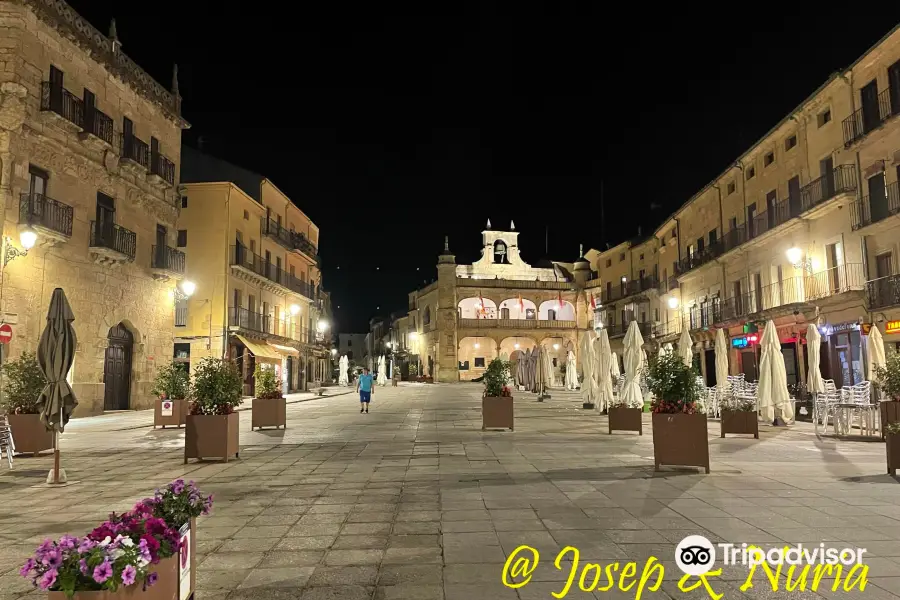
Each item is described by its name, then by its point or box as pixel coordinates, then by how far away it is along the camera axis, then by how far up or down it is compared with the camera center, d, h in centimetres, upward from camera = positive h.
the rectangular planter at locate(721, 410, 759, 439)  1236 -118
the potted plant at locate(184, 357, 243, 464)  944 -73
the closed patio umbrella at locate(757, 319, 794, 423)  1477 -51
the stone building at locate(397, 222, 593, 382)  5962 +549
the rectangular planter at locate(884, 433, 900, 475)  784 -118
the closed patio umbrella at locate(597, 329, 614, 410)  1748 -42
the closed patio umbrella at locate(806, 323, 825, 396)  1470 +4
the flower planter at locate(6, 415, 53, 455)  1070 -108
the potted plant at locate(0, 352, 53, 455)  1073 -58
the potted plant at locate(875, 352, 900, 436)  1002 -44
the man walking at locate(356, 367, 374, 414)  2097 -73
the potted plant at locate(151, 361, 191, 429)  1573 -69
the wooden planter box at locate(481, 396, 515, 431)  1401 -106
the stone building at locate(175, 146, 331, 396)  3059 +543
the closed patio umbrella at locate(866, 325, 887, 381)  1446 +26
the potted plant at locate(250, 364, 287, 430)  1514 -85
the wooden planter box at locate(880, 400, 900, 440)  1045 -88
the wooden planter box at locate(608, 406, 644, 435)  1330 -120
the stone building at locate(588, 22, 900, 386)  2002 +538
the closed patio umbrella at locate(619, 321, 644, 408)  1409 -32
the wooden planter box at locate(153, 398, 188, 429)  1569 -115
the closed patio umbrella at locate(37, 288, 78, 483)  854 +11
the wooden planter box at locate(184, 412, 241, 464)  944 -103
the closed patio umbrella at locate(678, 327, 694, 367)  1845 +51
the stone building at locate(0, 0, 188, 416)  1641 +565
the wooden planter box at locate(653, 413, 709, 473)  817 -104
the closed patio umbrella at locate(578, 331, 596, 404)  1969 +5
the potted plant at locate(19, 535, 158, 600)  251 -82
